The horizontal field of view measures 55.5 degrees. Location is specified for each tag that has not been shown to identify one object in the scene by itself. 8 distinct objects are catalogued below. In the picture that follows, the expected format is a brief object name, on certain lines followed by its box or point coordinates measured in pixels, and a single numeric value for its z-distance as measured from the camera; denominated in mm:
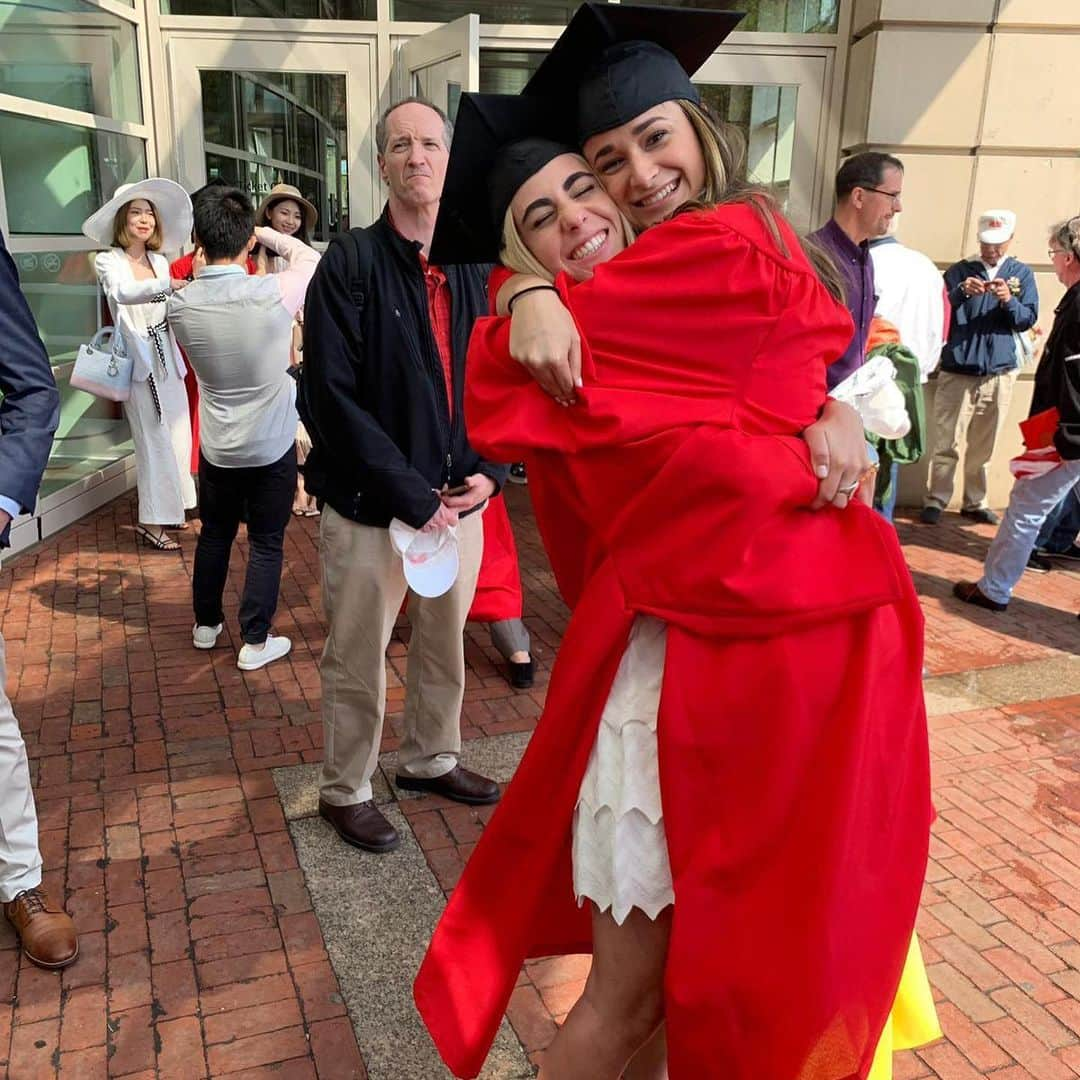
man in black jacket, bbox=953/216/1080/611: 5367
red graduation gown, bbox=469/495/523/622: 4590
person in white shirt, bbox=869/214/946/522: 4945
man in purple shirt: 4375
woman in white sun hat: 6098
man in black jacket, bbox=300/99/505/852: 2936
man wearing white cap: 7074
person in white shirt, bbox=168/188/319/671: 4367
